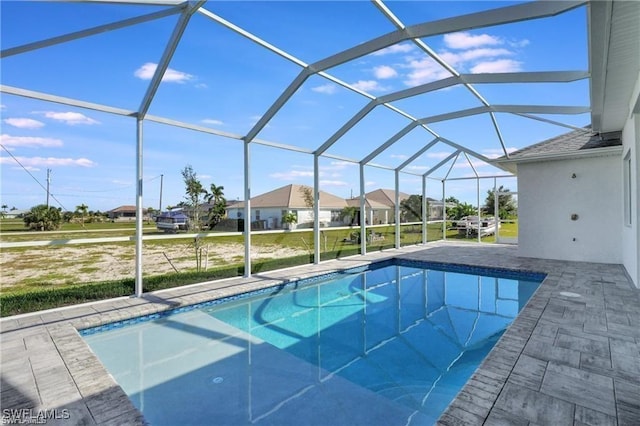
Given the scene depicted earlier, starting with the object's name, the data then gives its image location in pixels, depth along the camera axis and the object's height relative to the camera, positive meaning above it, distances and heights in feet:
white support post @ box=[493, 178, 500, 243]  47.32 +1.52
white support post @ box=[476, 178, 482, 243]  50.14 +2.16
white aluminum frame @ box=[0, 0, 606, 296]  13.92 +8.27
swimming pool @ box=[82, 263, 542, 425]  11.28 -6.54
